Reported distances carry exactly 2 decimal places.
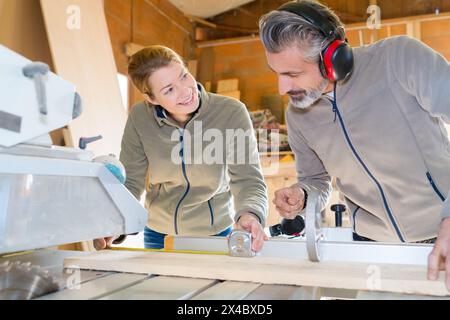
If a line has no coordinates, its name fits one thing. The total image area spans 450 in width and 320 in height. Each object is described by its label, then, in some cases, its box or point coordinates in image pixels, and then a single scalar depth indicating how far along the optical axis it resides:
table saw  0.97
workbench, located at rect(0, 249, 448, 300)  0.96
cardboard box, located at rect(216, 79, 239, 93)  6.10
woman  1.95
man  1.41
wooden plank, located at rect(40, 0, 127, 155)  3.32
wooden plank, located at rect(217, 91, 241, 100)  6.04
